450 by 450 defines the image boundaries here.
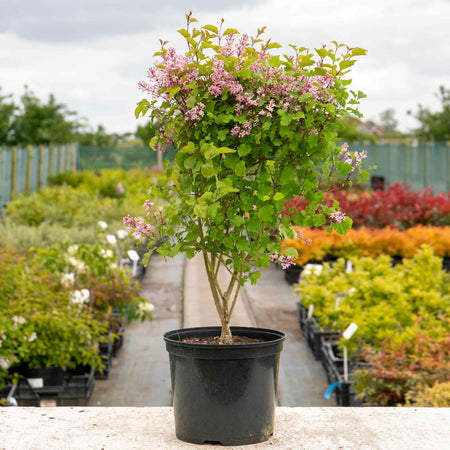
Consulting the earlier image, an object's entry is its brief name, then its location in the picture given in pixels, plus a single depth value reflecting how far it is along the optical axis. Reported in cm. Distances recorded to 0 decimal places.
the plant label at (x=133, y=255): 383
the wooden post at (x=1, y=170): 1717
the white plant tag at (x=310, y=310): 619
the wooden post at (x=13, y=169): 1741
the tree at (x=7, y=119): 2912
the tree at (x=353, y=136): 3666
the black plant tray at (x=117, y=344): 660
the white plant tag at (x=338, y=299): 576
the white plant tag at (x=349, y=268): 642
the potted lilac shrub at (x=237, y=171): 274
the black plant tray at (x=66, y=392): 511
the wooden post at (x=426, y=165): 2081
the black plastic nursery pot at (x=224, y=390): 288
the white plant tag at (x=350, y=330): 414
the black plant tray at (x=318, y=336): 626
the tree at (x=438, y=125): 3553
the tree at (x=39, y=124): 3027
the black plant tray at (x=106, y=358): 598
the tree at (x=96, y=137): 3650
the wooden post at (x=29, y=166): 1842
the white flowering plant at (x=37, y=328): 477
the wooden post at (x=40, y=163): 1978
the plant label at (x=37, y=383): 507
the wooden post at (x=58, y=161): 2358
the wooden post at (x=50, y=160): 2166
